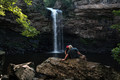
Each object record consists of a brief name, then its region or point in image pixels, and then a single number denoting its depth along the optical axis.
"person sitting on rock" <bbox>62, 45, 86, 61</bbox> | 7.37
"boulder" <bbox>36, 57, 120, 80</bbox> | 5.85
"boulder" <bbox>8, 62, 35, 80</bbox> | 6.55
